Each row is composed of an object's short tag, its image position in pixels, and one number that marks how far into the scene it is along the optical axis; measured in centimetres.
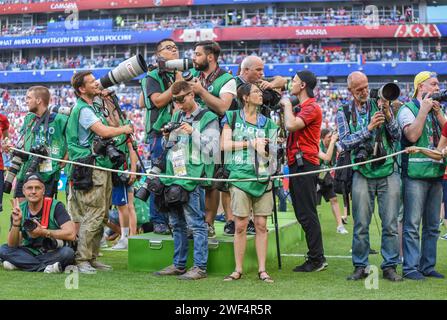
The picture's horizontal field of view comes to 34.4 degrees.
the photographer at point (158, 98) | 743
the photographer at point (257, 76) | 725
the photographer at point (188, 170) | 677
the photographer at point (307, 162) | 715
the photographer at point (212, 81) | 708
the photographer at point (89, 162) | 711
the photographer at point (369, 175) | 665
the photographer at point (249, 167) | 665
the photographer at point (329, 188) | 1160
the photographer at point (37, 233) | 700
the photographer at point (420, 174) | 670
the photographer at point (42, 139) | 776
